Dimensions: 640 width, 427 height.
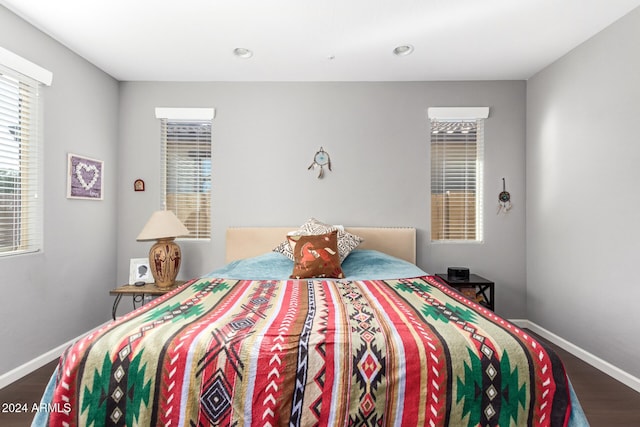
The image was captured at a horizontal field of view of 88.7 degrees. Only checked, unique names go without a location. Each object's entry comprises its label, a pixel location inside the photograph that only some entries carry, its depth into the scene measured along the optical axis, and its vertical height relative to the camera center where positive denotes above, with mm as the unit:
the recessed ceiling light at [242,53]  2740 +1373
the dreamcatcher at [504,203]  3352 +119
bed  1212 -623
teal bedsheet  2523 -448
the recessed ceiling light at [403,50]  2686 +1376
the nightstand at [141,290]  2803 -669
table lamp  2896 -315
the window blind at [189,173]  3430 +421
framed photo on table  3096 -555
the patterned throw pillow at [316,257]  2486 -336
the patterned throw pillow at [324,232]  2875 -225
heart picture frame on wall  2752 +313
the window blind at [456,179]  3404 +369
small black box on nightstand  3027 -551
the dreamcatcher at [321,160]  3369 +553
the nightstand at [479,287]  2914 -655
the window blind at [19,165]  2234 +341
